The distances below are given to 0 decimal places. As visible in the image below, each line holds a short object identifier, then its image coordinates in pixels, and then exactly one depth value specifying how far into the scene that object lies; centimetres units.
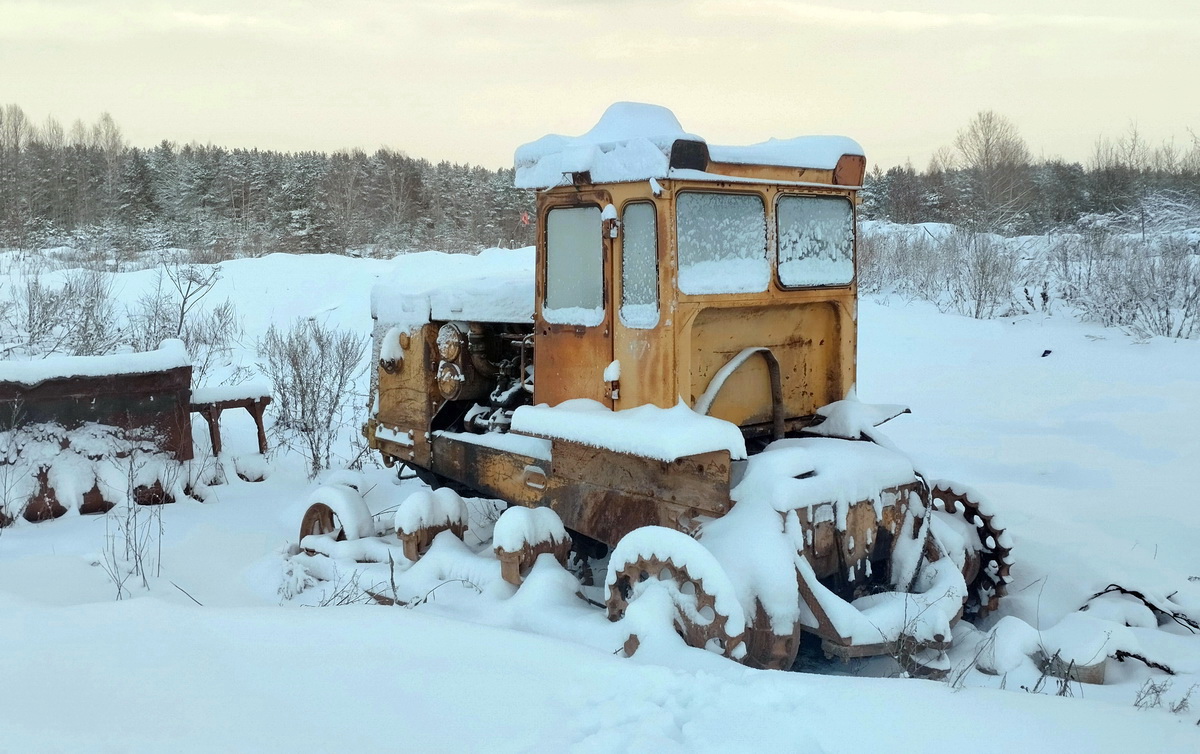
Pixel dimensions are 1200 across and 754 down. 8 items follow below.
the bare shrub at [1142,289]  1234
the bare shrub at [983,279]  1644
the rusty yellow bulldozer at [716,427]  378
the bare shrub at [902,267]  1972
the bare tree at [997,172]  3634
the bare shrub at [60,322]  1016
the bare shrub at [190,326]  1147
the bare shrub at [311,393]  860
